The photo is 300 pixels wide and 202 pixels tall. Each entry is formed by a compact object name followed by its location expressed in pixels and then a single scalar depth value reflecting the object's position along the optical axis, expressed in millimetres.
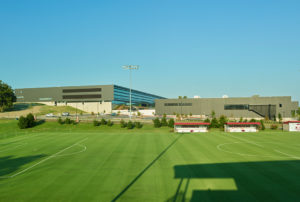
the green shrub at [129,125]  59000
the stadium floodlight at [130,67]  60606
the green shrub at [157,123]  60153
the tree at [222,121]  56875
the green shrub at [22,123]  60338
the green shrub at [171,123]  58550
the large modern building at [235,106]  83875
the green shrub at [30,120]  61844
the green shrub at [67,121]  64975
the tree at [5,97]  106356
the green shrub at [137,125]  60000
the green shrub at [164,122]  60966
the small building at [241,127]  48781
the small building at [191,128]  48538
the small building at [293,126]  48634
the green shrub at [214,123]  57525
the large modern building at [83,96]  130875
